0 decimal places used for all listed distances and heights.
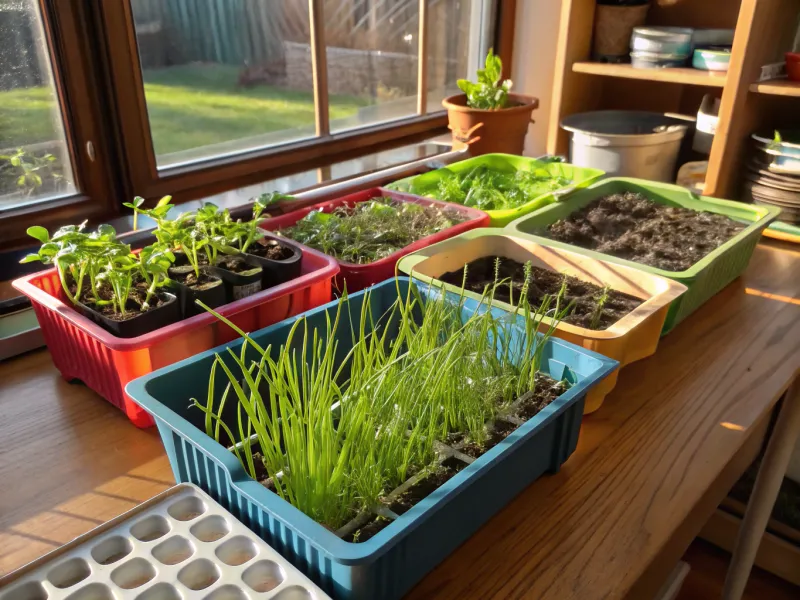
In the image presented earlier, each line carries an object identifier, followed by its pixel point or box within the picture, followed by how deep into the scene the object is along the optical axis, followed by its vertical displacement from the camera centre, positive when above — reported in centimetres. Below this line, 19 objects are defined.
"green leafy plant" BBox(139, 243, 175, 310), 83 -31
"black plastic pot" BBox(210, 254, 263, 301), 90 -36
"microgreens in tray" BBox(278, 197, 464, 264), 110 -38
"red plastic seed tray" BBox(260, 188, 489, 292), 103 -37
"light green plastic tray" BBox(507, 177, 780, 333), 102 -38
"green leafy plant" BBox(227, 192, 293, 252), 95 -32
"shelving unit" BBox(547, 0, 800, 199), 136 -19
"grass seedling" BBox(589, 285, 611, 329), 92 -40
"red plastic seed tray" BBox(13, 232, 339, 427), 78 -38
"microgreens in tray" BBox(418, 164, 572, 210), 136 -37
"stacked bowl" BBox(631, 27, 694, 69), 148 -12
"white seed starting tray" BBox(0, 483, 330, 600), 53 -43
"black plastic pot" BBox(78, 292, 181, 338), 79 -36
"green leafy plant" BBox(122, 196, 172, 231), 91 -28
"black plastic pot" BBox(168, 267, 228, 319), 86 -36
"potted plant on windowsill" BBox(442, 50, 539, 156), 156 -27
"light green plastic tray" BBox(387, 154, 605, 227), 126 -36
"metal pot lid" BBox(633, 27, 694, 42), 148 -9
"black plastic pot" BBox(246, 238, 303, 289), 94 -36
